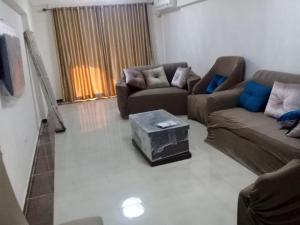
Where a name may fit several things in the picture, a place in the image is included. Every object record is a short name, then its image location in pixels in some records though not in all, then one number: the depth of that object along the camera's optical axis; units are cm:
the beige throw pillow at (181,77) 514
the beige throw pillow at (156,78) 534
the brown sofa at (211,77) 424
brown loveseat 498
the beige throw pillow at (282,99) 292
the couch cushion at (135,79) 515
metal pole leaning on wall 490
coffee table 316
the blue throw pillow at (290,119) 270
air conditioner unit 599
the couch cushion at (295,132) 252
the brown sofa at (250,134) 255
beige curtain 667
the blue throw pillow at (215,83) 448
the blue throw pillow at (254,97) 336
